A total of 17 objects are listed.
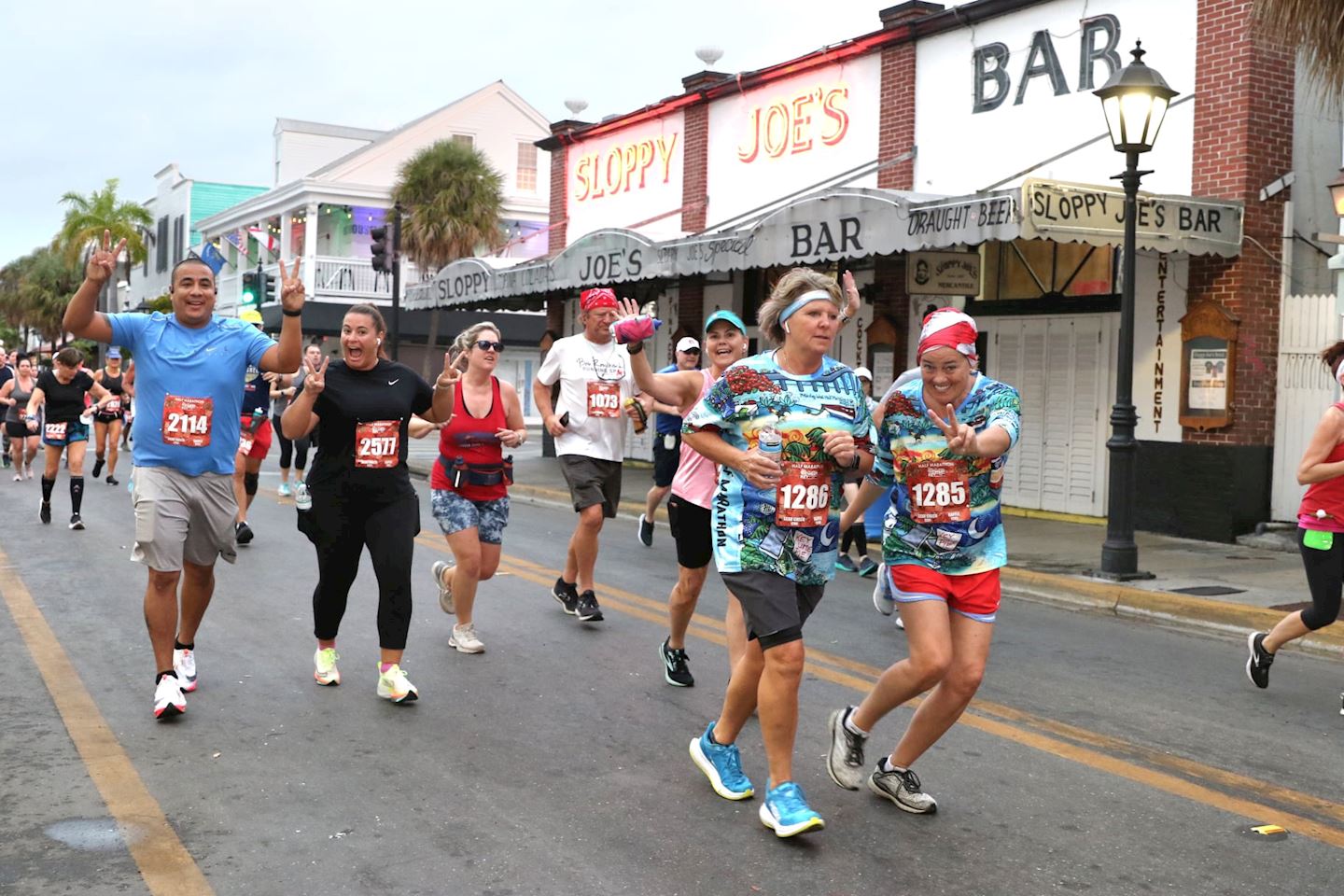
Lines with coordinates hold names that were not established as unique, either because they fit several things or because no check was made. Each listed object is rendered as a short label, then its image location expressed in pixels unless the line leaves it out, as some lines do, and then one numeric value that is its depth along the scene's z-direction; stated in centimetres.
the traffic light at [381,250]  2519
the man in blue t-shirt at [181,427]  614
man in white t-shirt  867
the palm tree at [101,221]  5794
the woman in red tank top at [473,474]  781
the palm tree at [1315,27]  1012
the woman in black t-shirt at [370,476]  646
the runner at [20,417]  1902
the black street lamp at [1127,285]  1143
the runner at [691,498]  659
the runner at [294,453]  1620
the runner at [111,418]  1905
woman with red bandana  484
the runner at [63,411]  1435
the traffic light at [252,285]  2670
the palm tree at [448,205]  3778
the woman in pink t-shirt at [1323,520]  675
